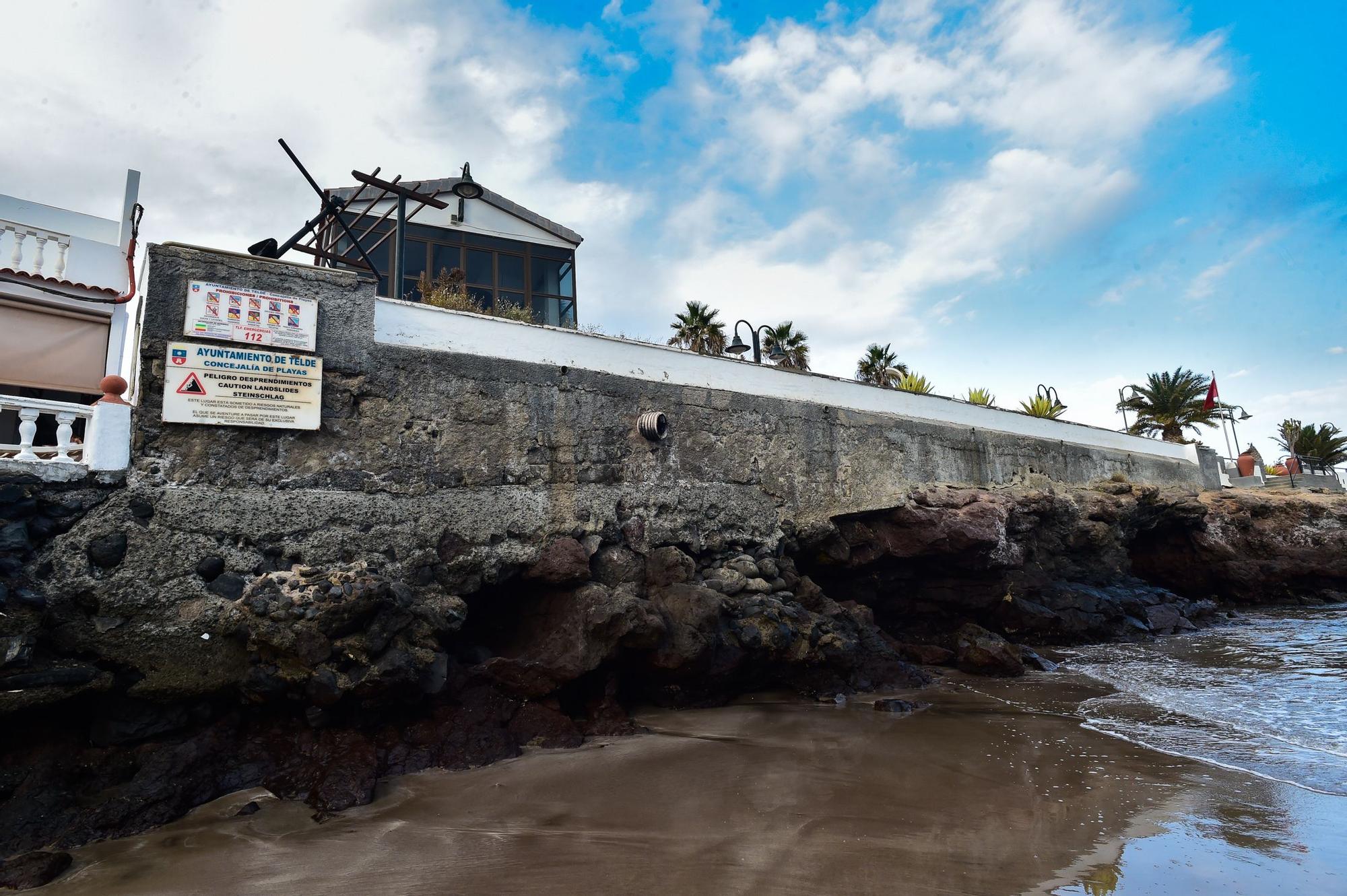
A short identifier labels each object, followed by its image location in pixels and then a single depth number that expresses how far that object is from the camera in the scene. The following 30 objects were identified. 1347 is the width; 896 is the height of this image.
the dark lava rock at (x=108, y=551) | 5.36
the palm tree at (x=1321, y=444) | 33.06
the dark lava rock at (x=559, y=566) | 7.16
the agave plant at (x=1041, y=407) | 17.92
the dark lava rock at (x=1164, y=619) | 12.97
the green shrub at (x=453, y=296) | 10.50
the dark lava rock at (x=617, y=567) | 7.65
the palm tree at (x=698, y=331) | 19.95
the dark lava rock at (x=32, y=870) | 3.95
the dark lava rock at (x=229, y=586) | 5.70
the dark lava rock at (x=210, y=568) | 5.70
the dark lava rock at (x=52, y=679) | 4.79
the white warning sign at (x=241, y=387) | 6.06
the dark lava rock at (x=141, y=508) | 5.62
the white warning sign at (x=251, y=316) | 6.25
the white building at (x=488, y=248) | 14.16
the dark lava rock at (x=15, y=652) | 4.76
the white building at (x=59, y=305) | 7.61
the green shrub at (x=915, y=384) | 18.08
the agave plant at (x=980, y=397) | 18.11
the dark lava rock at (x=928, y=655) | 10.12
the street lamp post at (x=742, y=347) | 10.61
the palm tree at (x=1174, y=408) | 22.72
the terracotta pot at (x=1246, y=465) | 24.31
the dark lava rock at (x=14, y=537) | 5.06
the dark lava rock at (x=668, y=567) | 7.88
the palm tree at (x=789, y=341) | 21.09
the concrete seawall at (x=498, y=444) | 6.20
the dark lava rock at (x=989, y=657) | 9.46
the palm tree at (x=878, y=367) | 22.92
